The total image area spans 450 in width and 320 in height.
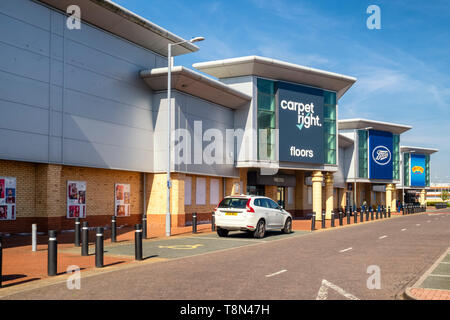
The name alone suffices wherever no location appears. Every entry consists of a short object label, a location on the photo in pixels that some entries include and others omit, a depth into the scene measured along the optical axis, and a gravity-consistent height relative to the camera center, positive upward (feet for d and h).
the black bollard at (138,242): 41.42 -5.62
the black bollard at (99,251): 37.55 -5.81
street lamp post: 66.03 +4.85
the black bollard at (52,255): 33.60 -5.54
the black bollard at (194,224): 71.37 -6.97
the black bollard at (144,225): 59.28 -5.94
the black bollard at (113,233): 57.41 -6.72
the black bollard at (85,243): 44.91 -6.18
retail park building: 63.46 +9.82
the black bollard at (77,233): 53.01 -6.19
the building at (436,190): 604.08 -13.70
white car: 61.26 -4.75
